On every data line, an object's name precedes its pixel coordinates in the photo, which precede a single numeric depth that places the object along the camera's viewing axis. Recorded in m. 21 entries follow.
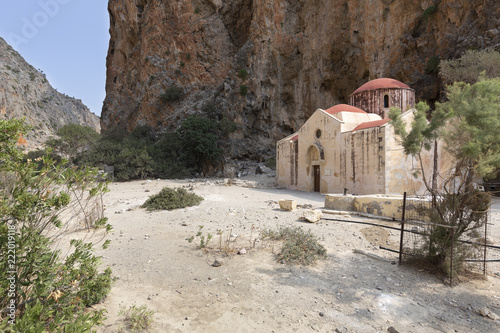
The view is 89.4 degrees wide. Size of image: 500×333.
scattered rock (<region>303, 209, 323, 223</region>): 7.99
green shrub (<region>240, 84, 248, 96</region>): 32.41
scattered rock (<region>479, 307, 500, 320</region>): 3.44
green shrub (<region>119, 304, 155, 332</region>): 2.92
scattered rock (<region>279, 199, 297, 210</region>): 9.85
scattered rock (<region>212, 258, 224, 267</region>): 4.67
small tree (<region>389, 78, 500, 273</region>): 4.01
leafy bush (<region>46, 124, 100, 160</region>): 26.58
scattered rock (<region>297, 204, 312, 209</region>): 10.54
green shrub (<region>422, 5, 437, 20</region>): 21.81
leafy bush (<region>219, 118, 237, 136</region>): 31.00
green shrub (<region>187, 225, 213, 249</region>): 5.33
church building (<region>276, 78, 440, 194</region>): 13.48
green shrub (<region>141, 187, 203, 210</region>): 9.65
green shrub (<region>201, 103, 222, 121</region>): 32.44
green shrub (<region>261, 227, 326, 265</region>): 5.02
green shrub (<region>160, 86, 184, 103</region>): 33.38
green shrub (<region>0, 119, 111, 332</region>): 2.21
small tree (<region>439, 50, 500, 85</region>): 16.31
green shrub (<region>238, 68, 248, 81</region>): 32.75
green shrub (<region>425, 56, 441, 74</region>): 21.77
